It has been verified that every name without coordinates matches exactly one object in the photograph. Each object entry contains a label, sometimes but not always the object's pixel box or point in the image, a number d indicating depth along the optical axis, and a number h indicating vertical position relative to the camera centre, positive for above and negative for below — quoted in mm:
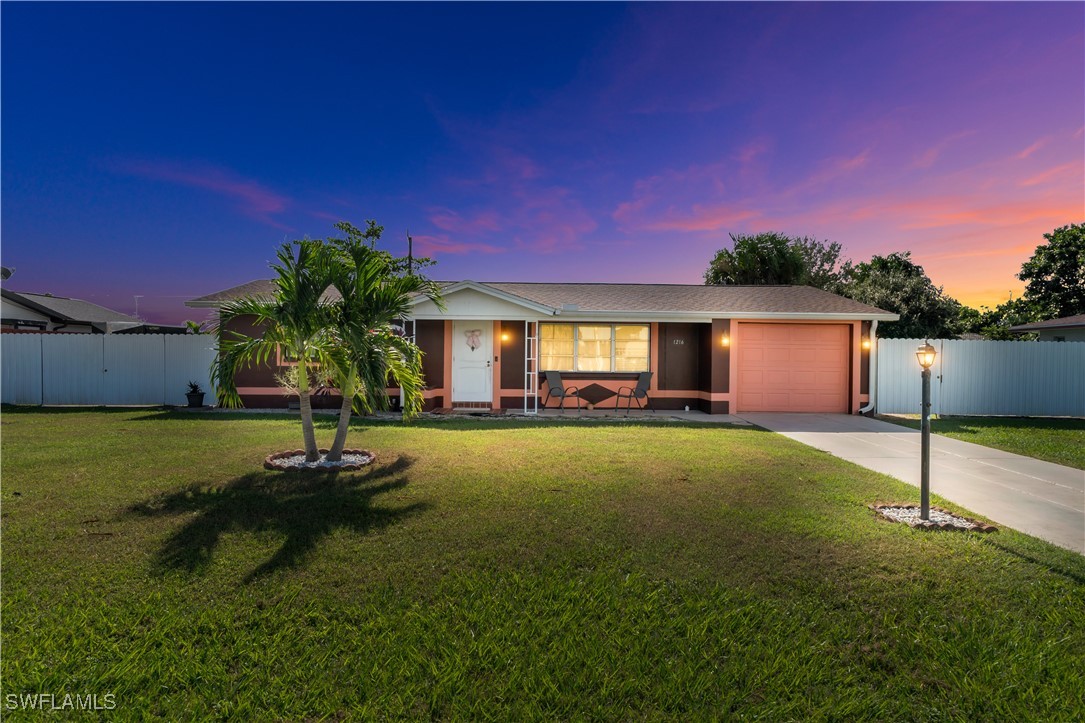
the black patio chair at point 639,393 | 12508 -929
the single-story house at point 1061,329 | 18359 +1175
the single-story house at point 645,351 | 12328 +183
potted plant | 12477 -1020
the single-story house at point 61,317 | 21636 +2092
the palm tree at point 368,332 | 5941 +336
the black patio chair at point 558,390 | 12453 -847
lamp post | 4281 -693
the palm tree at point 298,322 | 5926 +450
